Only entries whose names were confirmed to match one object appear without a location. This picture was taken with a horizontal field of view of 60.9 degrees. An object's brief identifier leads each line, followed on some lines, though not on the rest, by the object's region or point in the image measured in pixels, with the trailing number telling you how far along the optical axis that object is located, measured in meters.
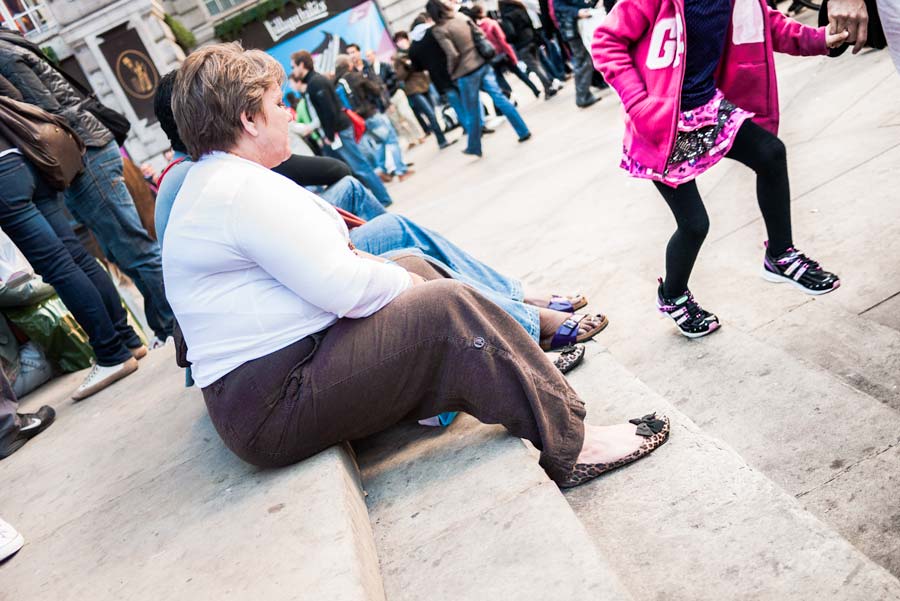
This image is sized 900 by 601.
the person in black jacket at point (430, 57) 10.45
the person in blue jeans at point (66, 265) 3.73
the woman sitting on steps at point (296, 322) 2.07
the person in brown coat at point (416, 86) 13.08
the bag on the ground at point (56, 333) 4.71
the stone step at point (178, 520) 1.79
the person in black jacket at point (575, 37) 9.53
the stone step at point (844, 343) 2.52
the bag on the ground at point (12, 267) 4.59
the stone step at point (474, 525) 1.63
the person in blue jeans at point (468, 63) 9.61
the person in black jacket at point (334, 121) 9.34
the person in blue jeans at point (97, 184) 4.13
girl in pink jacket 2.75
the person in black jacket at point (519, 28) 12.09
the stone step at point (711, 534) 1.67
